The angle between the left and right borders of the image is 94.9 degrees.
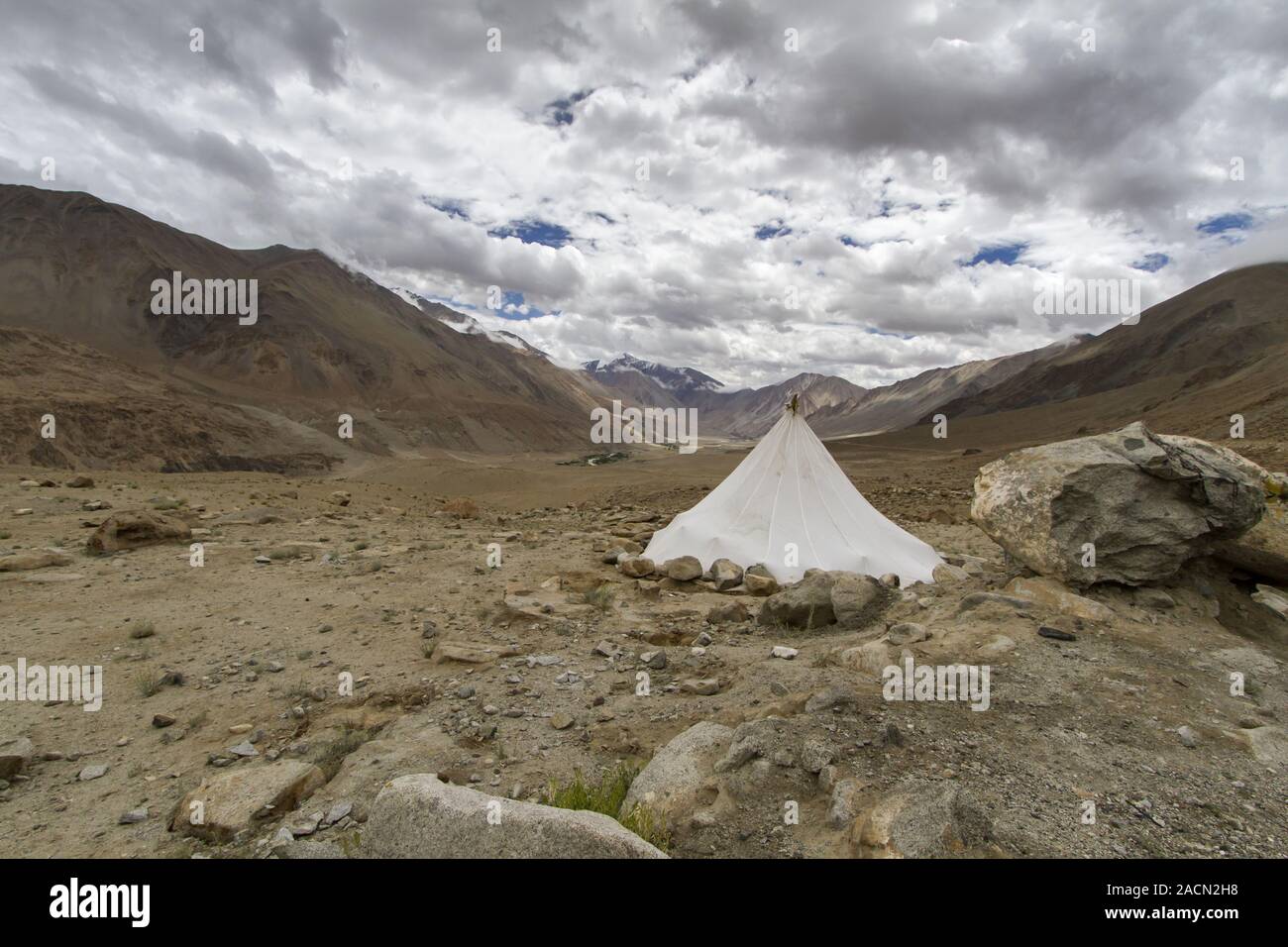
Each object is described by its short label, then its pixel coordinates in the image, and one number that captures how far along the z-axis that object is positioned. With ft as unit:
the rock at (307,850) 8.90
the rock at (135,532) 30.73
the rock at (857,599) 21.71
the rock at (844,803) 9.20
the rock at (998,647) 15.21
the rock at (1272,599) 18.08
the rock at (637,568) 30.35
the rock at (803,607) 22.08
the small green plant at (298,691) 16.65
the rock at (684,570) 29.53
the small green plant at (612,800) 9.67
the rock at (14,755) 12.63
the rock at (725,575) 28.63
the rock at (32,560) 26.50
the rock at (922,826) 7.87
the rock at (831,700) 12.69
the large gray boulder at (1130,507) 17.95
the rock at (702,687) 16.72
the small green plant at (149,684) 16.90
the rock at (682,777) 10.37
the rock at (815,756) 10.62
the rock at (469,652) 18.84
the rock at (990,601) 17.97
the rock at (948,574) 27.45
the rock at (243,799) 10.52
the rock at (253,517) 39.93
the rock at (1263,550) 19.04
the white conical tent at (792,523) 29.91
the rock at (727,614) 23.52
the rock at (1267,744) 10.57
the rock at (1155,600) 17.92
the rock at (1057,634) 15.69
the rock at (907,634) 17.07
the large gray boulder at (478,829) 7.70
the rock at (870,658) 15.75
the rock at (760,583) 27.99
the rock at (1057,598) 17.07
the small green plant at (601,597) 25.19
